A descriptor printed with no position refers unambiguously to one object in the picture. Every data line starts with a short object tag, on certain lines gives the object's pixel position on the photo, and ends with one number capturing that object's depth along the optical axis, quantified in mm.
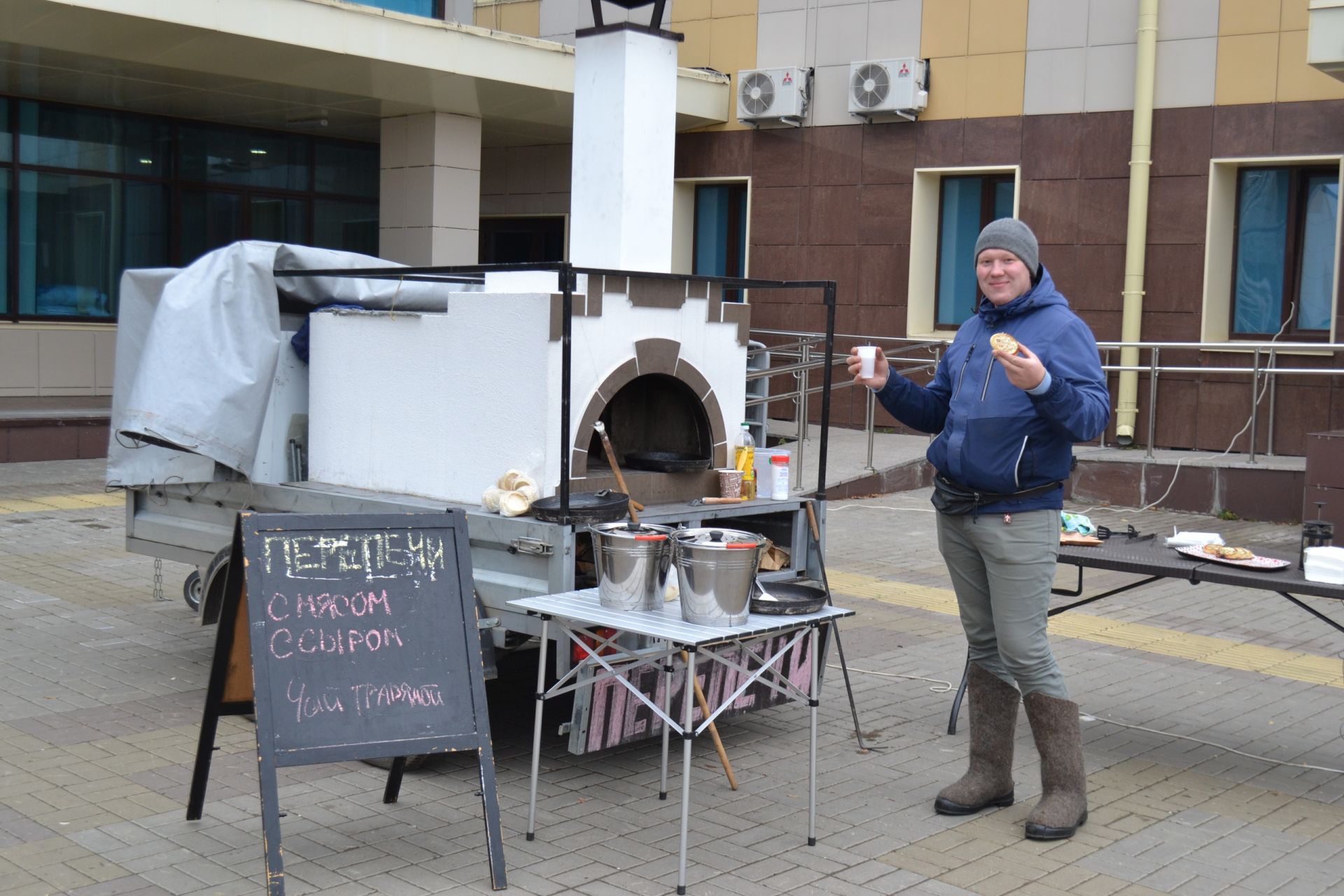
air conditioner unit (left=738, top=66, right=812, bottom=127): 16609
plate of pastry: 5449
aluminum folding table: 4348
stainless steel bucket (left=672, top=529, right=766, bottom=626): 4508
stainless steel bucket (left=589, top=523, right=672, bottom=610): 4703
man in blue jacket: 4703
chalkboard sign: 4273
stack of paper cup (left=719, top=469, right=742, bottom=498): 6105
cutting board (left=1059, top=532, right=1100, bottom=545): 6055
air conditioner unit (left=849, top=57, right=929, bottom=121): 15703
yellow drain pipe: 14242
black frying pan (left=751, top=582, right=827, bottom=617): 4801
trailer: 5496
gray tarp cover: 6203
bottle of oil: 6246
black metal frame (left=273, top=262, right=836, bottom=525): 5199
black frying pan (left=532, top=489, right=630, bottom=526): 5328
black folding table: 5207
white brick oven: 5566
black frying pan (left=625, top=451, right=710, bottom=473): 6062
